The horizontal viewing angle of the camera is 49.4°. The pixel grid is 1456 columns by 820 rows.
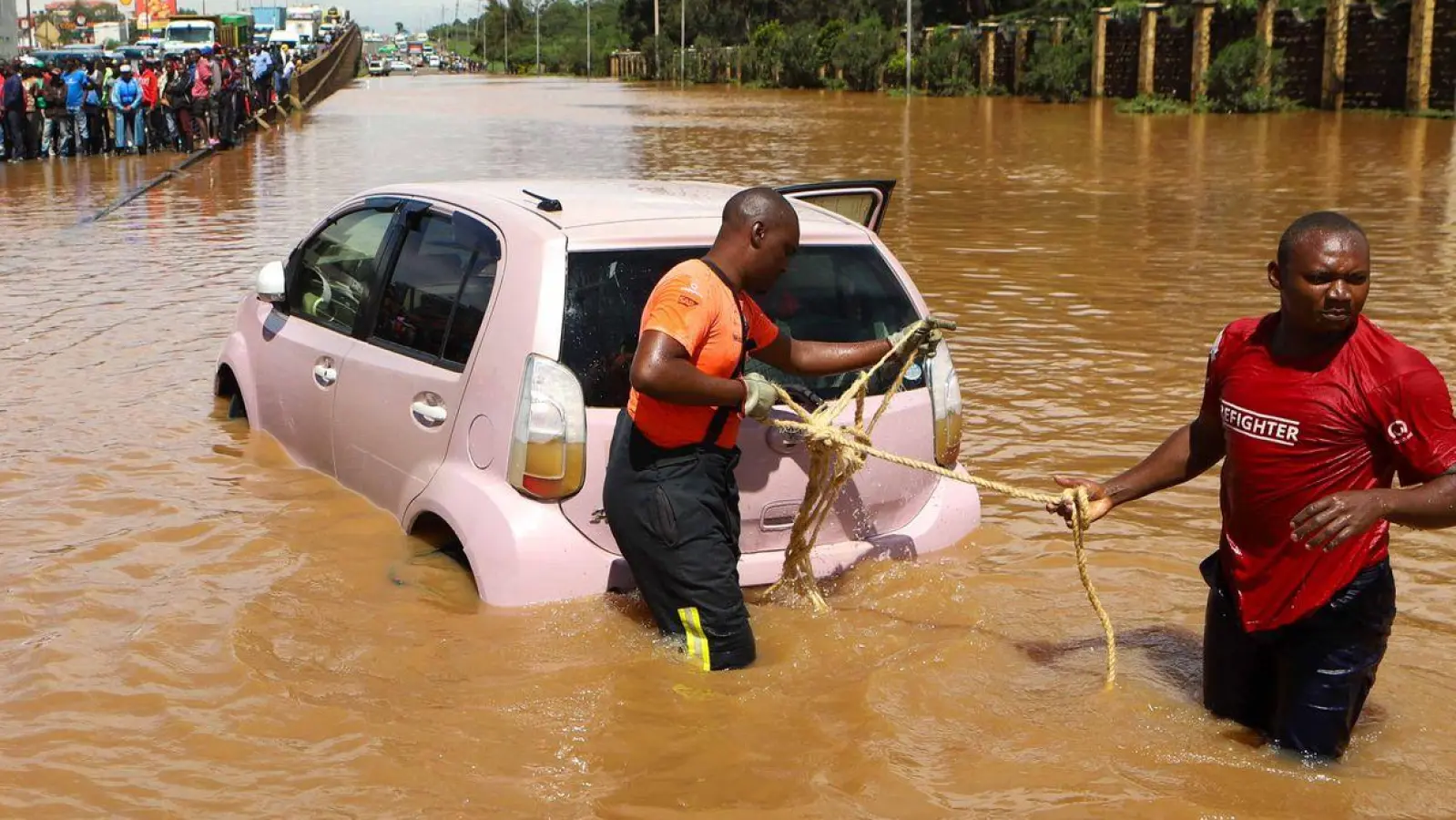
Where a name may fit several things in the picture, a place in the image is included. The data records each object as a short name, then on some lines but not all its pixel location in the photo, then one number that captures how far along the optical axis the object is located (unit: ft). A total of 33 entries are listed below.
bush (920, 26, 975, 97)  179.73
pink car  15.23
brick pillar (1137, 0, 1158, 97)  136.51
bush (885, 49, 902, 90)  201.36
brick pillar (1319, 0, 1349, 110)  113.80
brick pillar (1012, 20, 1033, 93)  166.09
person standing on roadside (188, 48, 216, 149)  95.20
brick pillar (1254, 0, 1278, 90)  120.26
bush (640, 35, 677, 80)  329.33
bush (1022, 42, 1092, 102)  147.95
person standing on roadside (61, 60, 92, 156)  88.02
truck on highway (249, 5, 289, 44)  435.94
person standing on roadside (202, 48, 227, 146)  97.60
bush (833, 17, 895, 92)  212.02
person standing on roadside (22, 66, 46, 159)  87.45
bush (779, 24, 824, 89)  238.07
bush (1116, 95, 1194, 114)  125.70
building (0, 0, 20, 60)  184.34
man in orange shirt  13.67
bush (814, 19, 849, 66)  233.14
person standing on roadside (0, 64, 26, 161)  85.51
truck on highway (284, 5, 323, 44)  400.65
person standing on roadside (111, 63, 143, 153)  90.53
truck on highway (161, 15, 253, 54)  209.97
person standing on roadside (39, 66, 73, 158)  88.02
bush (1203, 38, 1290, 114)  117.80
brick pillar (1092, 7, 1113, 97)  146.82
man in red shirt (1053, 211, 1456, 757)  11.33
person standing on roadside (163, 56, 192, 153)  94.32
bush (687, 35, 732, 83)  289.33
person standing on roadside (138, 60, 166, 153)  91.66
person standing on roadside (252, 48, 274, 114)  123.95
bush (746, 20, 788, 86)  251.39
